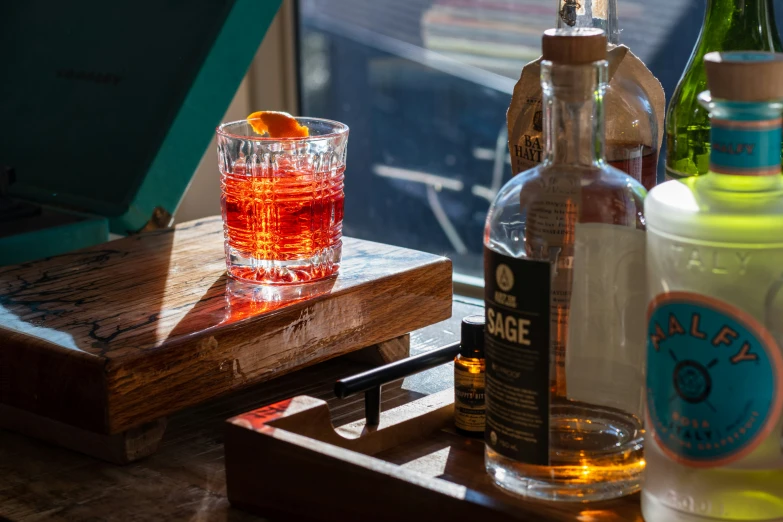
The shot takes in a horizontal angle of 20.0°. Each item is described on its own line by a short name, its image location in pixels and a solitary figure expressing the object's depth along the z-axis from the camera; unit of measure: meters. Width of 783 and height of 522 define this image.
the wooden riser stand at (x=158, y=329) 1.33
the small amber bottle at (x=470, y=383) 1.33
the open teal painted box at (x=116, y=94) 1.71
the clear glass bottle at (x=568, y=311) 1.18
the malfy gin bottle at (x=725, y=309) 1.10
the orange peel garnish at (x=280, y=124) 1.46
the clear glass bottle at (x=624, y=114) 1.29
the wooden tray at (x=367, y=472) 1.17
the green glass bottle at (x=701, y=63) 1.36
